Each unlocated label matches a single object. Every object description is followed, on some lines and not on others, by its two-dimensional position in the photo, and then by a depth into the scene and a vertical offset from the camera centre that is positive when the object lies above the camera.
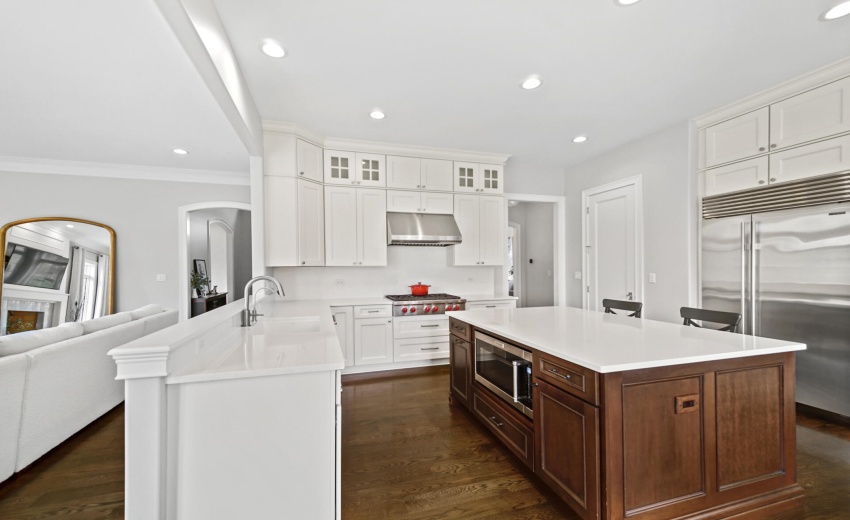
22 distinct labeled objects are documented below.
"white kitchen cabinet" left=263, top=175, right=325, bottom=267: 3.60 +0.41
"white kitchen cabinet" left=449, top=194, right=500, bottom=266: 4.55 +0.38
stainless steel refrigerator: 2.58 -0.23
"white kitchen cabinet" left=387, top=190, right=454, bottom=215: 4.30 +0.71
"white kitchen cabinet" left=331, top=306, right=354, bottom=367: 3.88 -0.79
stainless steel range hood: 4.09 +0.34
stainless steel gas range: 4.05 -0.79
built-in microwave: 2.01 -0.71
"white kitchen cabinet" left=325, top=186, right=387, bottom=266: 4.06 +0.39
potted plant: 5.42 -0.34
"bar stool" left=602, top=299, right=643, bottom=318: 2.81 -0.40
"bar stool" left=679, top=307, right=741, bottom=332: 2.12 -0.39
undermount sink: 2.20 -0.42
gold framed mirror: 3.96 -0.12
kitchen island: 1.46 -0.75
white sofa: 2.04 -0.83
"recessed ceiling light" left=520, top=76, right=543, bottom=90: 2.73 +1.39
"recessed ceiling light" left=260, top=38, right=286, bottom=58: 2.26 +1.39
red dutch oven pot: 4.42 -0.39
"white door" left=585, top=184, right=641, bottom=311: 4.12 +0.14
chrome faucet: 2.18 -0.31
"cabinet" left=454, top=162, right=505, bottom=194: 4.55 +1.06
